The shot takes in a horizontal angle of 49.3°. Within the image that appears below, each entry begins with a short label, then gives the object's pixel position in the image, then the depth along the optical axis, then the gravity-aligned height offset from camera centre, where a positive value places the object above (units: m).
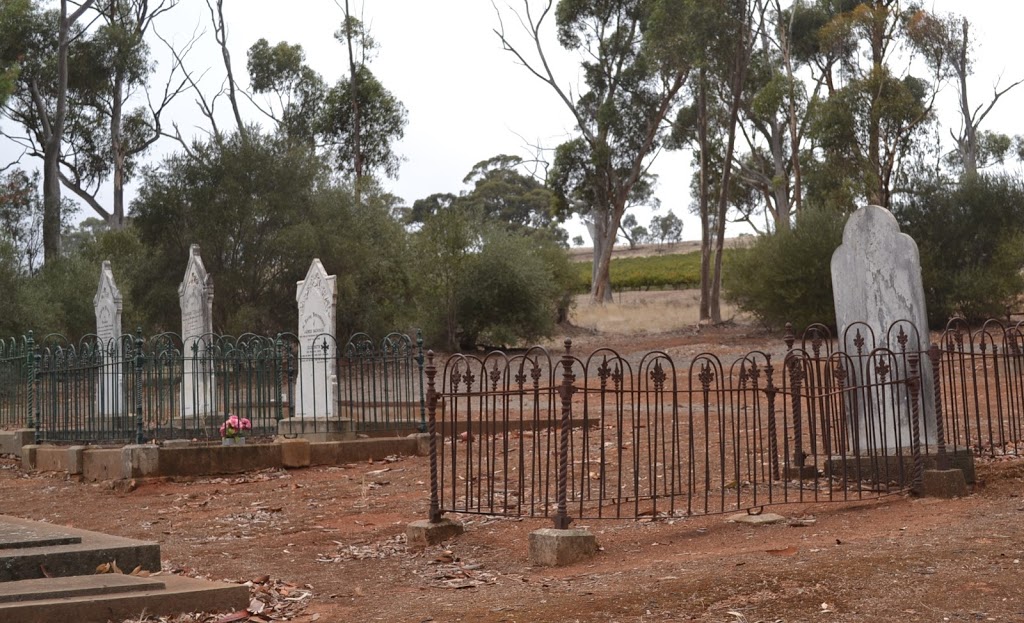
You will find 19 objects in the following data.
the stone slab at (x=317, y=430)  14.80 -0.57
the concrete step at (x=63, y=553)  6.67 -0.96
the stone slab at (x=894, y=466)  9.05 -0.82
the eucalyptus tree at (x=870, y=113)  35.00 +8.05
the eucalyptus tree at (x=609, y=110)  44.12 +10.65
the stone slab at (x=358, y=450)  13.82 -0.81
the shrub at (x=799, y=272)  30.55 +2.71
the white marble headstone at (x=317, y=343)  15.34 +0.63
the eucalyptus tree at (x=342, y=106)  45.12 +11.74
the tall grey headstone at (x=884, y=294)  9.74 +0.66
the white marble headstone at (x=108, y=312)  18.72 +1.42
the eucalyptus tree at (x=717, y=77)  37.62 +10.67
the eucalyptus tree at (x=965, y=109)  38.50 +10.06
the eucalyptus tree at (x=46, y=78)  39.38 +12.26
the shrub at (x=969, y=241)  29.72 +3.43
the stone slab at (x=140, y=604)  5.68 -1.11
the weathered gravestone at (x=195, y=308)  17.58 +1.35
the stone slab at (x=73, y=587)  5.89 -1.04
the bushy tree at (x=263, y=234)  31.81 +4.53
